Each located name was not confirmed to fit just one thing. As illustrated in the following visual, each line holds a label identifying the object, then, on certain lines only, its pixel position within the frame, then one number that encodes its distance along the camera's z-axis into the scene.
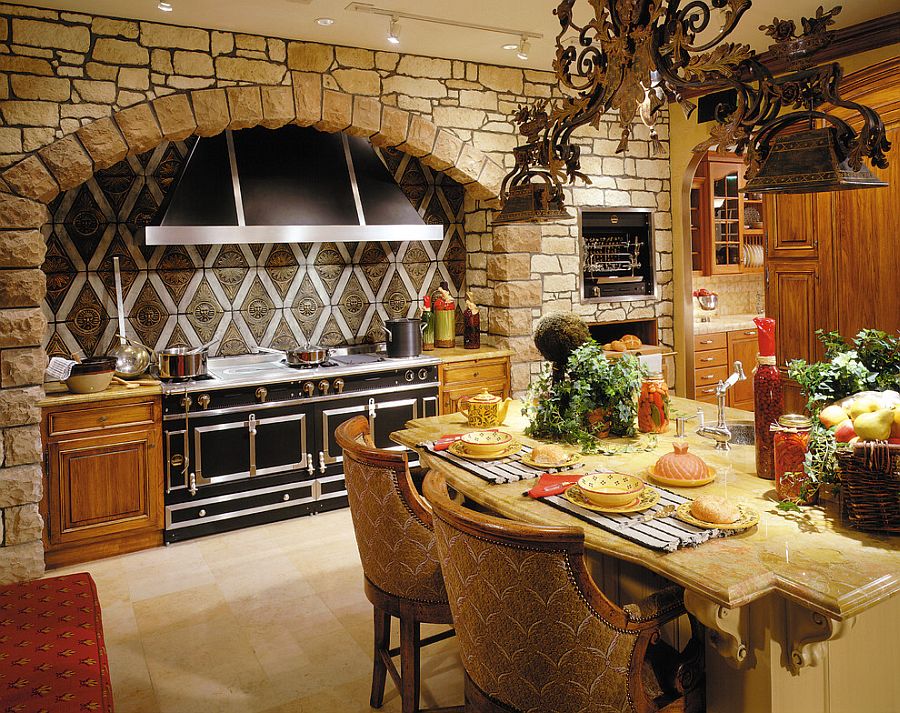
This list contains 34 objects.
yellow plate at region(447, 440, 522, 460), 2.80
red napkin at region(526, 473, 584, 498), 2.36
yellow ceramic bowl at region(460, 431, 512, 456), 2.80
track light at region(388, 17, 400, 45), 4.39
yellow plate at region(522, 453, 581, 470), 2.62
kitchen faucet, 2.75
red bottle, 2.39
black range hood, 4.65
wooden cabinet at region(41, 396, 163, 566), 4.21
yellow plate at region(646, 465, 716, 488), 2.35
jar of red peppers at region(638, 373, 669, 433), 3.02
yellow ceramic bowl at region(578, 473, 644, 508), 2.17
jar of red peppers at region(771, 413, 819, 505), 2.18
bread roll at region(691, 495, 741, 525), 2.01
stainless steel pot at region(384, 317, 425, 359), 5.43
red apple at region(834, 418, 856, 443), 2.04
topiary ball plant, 3.05
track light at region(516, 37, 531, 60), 4.92
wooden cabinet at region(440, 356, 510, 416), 5.55
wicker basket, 1.89
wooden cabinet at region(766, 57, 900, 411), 4.52
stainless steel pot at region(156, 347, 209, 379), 4.68
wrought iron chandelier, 1.95
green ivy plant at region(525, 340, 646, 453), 2.95
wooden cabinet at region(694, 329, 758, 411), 6.83
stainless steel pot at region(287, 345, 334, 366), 5.19
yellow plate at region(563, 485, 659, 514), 2.16
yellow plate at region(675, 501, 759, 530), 1.98
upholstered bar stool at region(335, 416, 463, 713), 2.40
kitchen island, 1.68
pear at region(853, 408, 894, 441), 1.96
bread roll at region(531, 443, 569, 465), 2.65
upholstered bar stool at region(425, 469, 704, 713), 1.73
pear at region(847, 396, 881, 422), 2.04
